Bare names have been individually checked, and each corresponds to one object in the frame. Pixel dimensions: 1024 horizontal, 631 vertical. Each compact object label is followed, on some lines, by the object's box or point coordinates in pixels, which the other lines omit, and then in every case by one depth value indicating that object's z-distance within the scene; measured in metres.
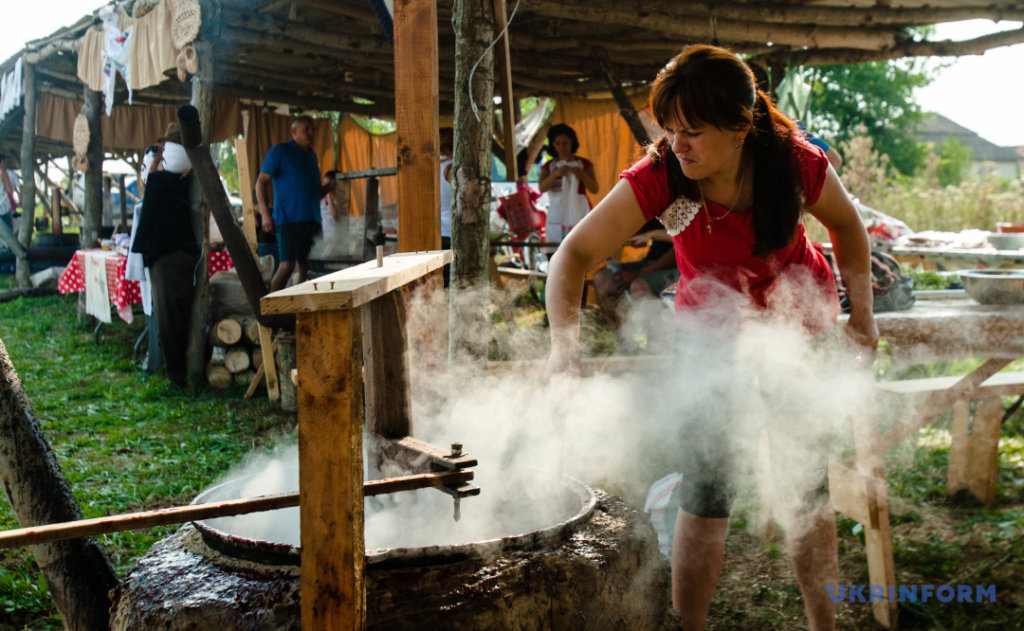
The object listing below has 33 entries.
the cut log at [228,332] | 6.79
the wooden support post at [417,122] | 3.04
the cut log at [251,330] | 6.81
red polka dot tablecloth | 7.30
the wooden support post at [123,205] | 11.41
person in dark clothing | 6.38
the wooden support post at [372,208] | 6.59
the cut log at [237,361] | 6.80
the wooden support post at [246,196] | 5.51
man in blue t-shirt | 6.70
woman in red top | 2.02
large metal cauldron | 1.46
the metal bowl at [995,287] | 3.40
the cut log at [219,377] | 6.78
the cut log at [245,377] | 6.86
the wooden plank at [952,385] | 3.46
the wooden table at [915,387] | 3.08
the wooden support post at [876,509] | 3.05
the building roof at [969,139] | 58.81
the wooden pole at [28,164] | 11.25
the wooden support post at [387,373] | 2.21
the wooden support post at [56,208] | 16.82
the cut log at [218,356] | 6.84
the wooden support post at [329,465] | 1.27
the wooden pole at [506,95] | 3.67
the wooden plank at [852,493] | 3.09
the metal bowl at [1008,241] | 5.29
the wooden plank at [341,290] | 1.21
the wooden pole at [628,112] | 7.67
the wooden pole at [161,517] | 1.36
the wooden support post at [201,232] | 6.48
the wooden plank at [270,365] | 6.14
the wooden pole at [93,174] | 9.97
